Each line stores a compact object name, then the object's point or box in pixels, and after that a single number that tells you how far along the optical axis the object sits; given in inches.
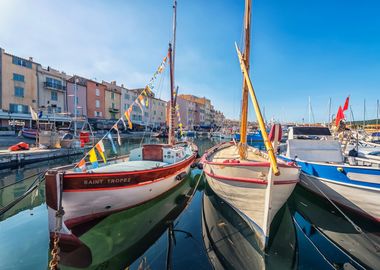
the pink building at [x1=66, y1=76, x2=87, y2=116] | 1684.3
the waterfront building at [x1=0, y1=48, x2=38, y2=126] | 1255.5
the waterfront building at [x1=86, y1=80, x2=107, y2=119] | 1822.1
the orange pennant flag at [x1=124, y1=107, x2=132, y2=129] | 381.8
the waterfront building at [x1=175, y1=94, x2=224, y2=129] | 3080.7
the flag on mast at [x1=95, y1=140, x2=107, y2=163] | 295.4
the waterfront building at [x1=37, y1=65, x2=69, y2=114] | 1483.8
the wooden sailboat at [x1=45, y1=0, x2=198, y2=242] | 229.0
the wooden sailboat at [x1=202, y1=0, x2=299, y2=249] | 219.5
